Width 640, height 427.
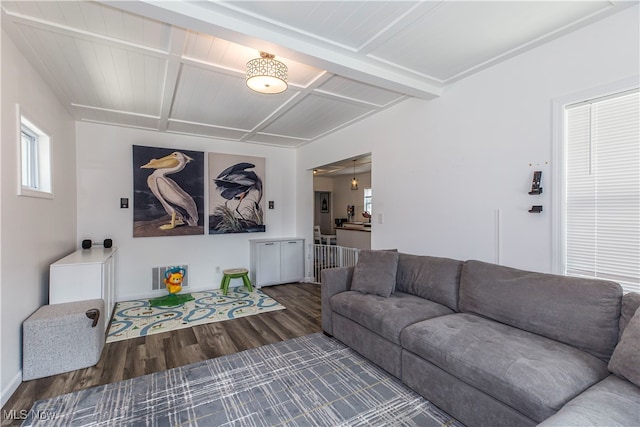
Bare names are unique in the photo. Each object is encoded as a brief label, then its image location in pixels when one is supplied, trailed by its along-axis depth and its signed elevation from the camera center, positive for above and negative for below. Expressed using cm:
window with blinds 190 +14
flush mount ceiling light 238 +115
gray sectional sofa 139 -84
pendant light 807 +72
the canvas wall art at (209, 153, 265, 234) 504 +31
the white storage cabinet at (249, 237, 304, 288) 514 -93
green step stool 471 -108
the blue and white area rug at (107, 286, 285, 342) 333 -136
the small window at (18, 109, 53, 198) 271 +52
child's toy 429 -124
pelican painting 446 +31
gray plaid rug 186 -135
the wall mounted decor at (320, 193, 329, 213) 1104 +31
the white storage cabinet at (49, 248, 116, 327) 268 -65
